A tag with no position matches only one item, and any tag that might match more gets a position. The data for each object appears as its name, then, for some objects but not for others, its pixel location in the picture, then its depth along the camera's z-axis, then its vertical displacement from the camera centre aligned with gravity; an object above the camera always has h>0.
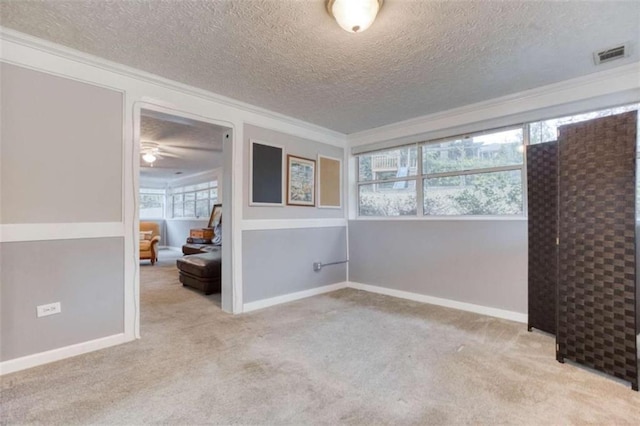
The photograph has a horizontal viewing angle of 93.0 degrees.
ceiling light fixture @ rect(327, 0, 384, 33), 1.75 +1.18
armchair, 6.99 -0.76
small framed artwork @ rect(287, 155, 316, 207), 4.10 +0.45
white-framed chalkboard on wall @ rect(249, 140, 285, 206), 3.67 +0.49
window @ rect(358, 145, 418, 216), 4.29 +0.46
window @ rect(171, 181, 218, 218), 8.94 +0.44
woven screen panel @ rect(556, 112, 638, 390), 2.06 -0.25
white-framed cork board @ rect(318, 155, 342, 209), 4.54 +0.47
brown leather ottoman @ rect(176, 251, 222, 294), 4.34 -0.85
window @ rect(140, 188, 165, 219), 10.87 +0.38
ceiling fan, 5.40 +1.20
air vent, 2.37 +1.27
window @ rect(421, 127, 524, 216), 3.40 +0.46
